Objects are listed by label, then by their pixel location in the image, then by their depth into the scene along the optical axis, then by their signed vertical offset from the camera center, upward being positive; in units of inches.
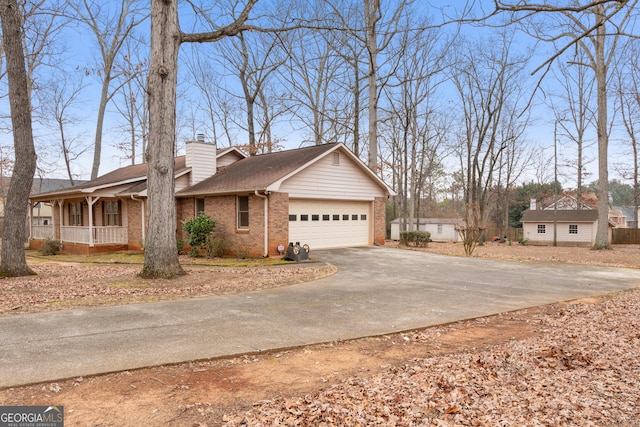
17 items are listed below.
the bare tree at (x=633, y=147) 1289.4 +213.8
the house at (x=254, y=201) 616.1 +27.3
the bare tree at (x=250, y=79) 1097.4 +363.9
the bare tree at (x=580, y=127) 1315.2 +277.5
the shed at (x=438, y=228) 1531.7 -48.4
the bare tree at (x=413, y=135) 1105.4 +250.8
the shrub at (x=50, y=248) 776.9 -51.1
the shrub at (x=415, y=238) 902.4 -48.6
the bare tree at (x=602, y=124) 949.8 +199.5
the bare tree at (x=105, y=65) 1027.9 +379.6
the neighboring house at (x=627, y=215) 2345.0 -16.2
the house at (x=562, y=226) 1400.1 -43.2
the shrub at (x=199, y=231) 633.0 -19.3
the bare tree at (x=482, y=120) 1237.2 +288.4
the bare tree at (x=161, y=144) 402.9 +70.4
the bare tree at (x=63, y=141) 1233.5 +238.8
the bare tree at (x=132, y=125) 1232.6 +280.7
